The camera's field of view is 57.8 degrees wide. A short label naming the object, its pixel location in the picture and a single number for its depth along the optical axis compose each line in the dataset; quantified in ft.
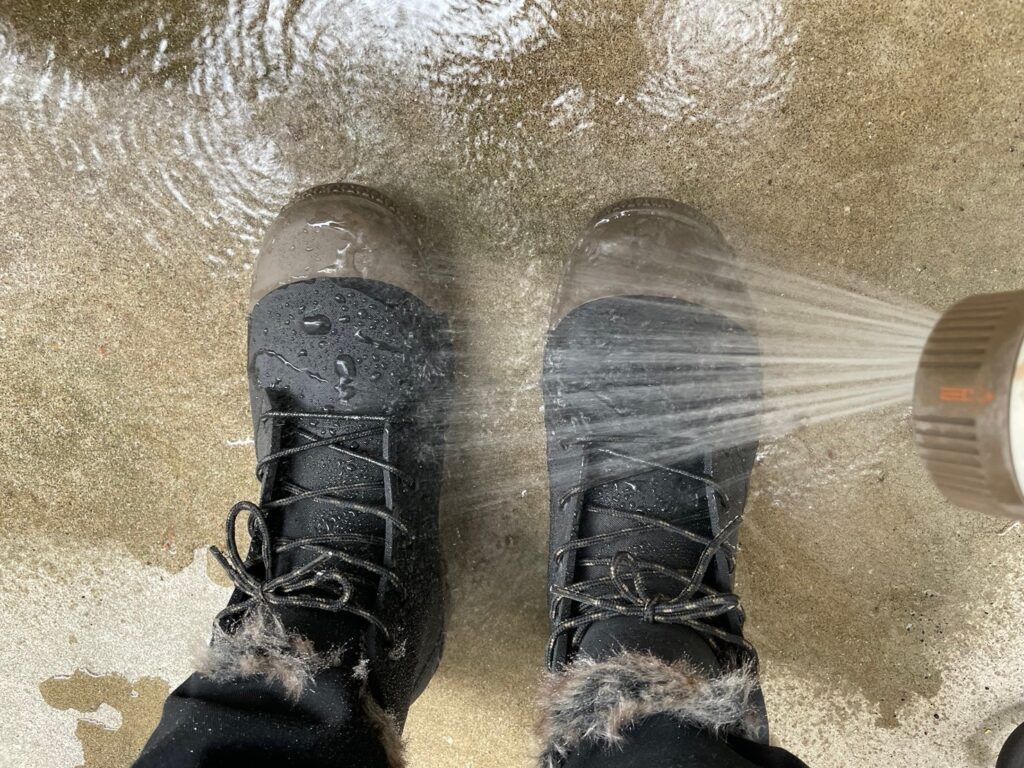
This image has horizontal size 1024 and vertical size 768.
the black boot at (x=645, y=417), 1.55
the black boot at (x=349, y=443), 1.48
